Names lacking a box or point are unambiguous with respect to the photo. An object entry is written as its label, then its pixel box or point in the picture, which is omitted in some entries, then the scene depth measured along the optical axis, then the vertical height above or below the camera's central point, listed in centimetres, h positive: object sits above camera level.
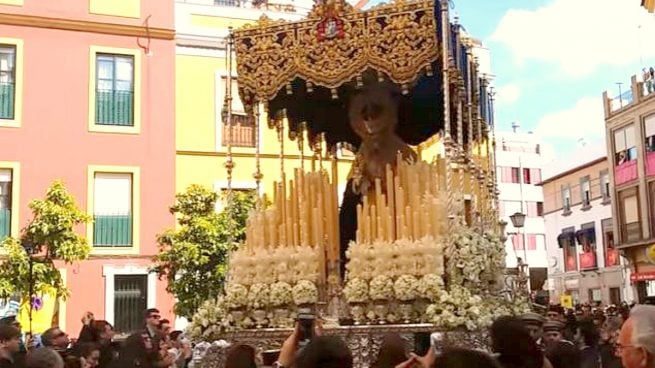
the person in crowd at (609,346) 584 -30
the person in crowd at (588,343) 624 -32
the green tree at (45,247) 1580 +128
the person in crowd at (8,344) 555 -17
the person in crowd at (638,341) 302 -13
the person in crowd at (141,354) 655 -29
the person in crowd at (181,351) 884 -38
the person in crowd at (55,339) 693 -17
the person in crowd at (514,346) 362 -16
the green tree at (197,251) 1623 +116
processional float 882 +121
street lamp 1203 +152
